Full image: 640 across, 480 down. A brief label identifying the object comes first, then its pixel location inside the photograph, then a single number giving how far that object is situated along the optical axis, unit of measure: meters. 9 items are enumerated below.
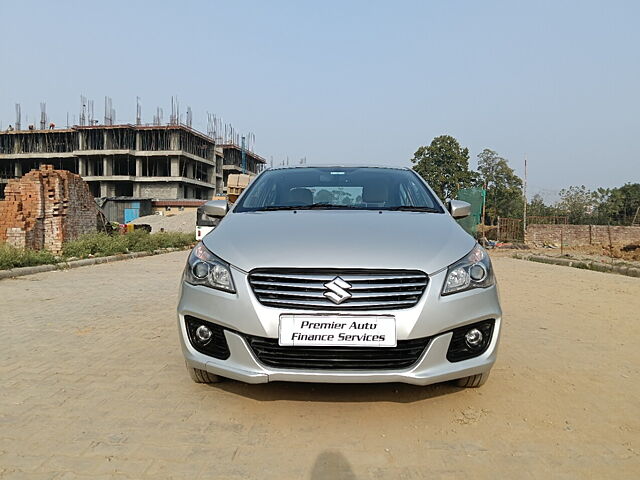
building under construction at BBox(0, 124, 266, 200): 53.84
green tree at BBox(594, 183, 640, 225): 29.41
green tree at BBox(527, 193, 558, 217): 45.72
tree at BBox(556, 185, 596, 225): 49.05
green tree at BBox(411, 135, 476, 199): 50.03
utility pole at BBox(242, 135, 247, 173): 63.34
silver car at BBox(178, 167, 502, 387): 2.36
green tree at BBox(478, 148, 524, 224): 48.56
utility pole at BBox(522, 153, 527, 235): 26.74
